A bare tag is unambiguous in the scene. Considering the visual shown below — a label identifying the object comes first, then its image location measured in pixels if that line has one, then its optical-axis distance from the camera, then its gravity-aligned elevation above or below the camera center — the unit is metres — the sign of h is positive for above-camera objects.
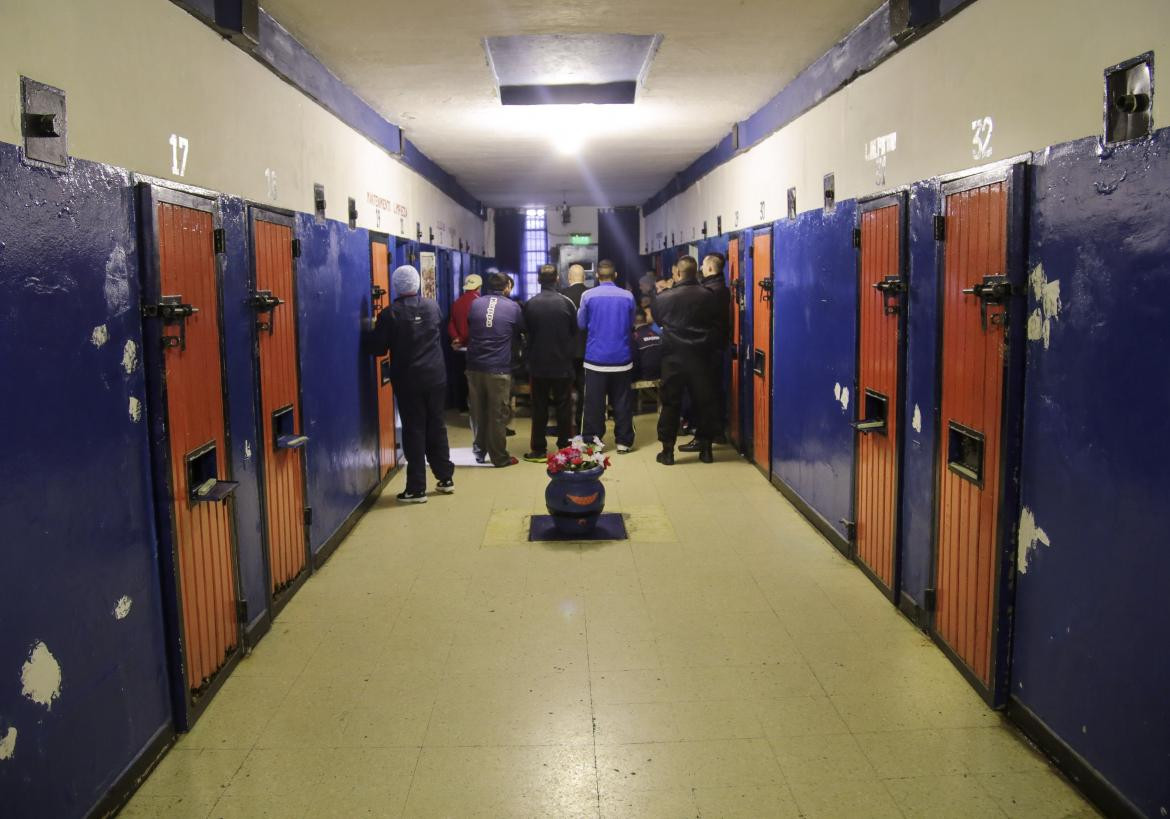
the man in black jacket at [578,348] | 8.99 -0.38
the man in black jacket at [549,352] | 7.91 -0.37
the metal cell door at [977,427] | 3.15 -0.45
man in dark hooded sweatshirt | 6.20 -0.31
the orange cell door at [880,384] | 4.24 -0.38
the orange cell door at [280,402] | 4.21 -0.43
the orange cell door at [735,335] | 7.85 -0.25
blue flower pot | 5.50 -1.13
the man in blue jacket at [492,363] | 7.45 -0.43
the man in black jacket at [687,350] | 7.57 -0.35
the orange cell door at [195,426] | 3.08 -0.40
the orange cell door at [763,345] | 6.80 -0.30
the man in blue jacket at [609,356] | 7.96 -0.41
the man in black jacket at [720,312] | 7.72 -0.04
